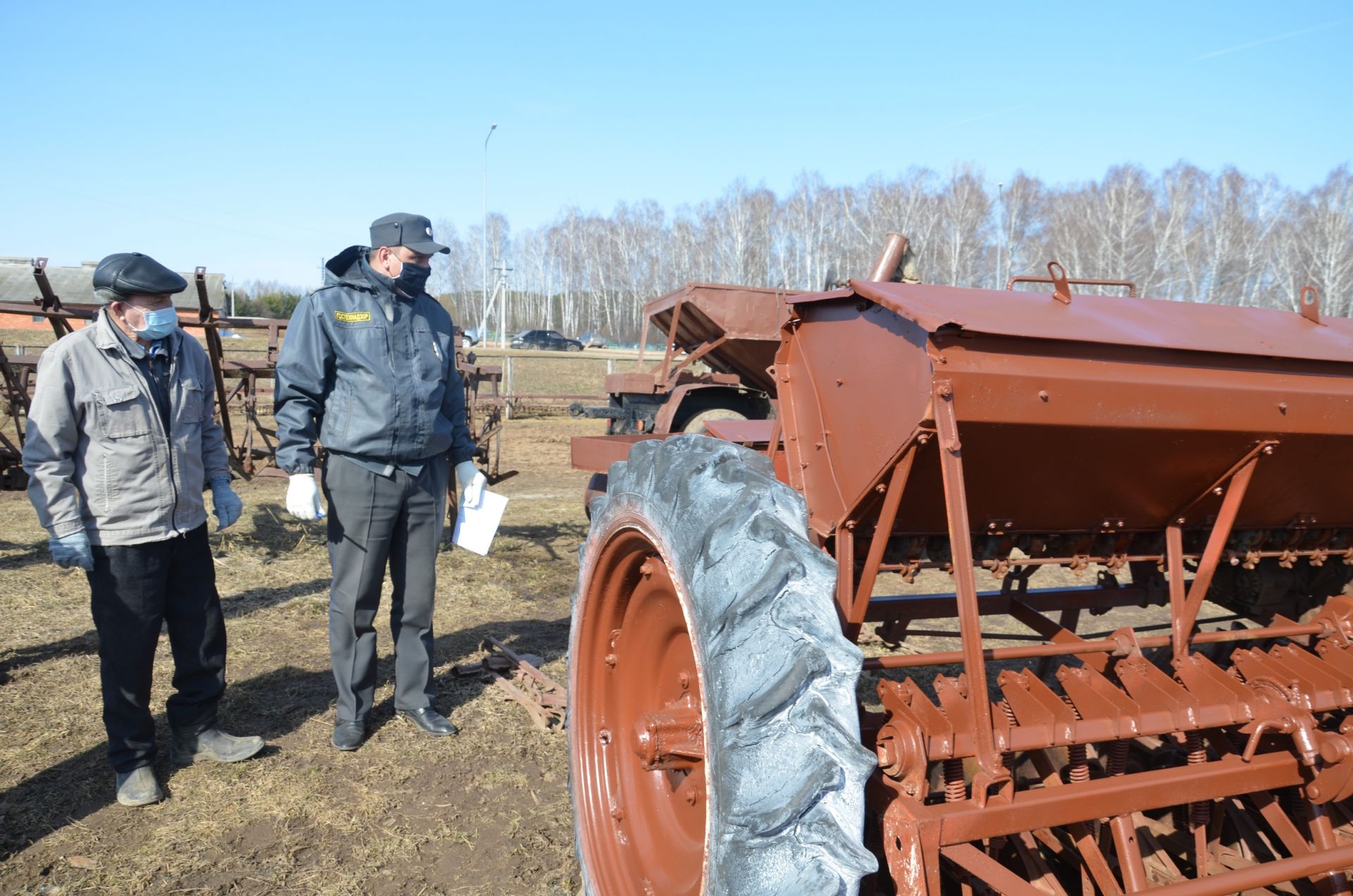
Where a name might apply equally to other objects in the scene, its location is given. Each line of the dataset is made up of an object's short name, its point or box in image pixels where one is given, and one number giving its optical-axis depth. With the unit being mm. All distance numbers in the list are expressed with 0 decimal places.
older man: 3127
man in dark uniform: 3566
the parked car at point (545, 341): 46906
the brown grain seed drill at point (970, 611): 1637
